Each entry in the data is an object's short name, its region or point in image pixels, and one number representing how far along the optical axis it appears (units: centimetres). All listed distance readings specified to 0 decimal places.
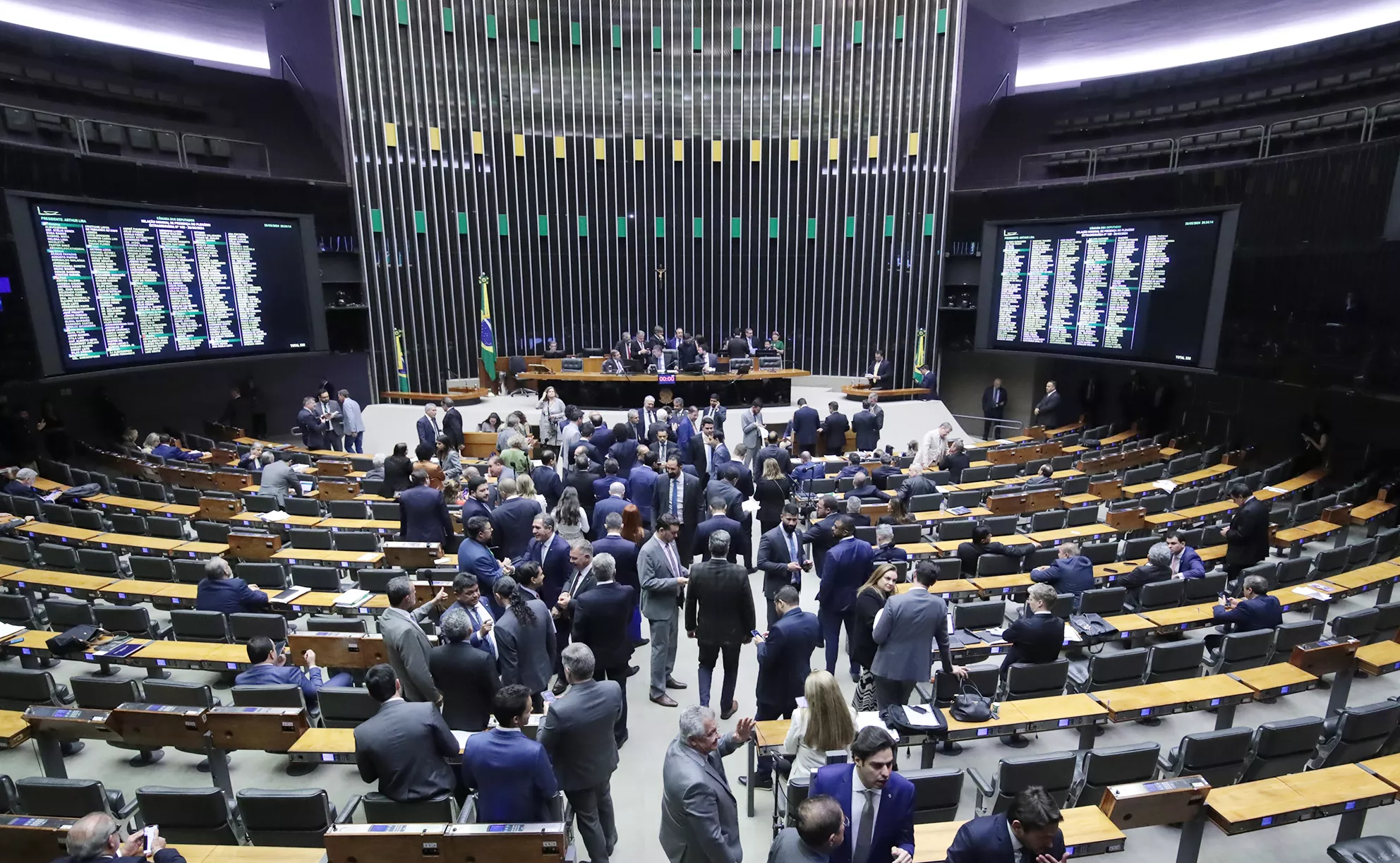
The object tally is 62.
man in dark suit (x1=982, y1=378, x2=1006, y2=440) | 1458
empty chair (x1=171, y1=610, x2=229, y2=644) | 523
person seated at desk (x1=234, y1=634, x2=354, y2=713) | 442
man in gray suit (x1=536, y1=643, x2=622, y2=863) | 325
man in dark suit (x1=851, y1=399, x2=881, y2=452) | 1095
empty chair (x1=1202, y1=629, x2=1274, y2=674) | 510
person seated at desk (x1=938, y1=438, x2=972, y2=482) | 943
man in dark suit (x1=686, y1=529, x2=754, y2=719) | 453
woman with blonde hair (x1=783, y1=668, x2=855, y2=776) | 304
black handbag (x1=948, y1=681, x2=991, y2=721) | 408
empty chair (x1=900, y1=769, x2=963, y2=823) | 350
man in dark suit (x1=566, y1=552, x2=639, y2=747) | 425
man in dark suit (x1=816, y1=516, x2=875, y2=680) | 505
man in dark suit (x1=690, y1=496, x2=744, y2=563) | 526
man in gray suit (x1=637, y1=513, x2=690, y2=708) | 491
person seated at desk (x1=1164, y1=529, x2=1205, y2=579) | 620
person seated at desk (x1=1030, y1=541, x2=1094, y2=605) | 566
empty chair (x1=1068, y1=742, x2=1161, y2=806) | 376
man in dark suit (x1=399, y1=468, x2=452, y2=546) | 643
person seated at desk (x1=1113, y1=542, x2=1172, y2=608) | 594
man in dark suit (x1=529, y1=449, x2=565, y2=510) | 715
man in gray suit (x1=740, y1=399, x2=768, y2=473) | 992
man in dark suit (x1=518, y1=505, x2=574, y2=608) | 505
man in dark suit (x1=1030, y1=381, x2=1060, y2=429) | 1347
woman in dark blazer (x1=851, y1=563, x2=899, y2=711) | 446
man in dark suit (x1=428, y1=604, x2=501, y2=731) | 365
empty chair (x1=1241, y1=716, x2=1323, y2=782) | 396
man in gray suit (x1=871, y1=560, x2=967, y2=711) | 424
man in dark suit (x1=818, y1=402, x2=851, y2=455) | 1106
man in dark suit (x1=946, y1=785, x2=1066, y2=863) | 245
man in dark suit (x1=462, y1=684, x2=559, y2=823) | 303
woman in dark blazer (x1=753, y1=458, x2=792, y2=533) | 686
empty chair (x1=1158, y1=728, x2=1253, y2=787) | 388
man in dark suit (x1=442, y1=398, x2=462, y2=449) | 1053
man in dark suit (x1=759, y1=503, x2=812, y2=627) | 519
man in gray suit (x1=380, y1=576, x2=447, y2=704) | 390
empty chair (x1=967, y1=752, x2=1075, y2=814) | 364
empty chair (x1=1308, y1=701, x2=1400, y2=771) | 410
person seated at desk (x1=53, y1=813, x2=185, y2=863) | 254
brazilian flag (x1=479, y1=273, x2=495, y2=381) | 1529
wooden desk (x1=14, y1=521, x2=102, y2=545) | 733
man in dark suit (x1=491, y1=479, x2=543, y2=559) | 573
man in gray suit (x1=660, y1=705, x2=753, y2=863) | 270
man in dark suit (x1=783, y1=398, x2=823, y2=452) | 1067
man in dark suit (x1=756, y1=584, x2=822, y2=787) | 399
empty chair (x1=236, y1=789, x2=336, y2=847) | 334
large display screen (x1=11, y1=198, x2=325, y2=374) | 1000
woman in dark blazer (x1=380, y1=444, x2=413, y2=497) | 736
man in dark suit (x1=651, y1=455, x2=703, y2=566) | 658
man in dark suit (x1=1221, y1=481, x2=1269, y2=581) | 663
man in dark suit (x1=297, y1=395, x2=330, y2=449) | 1137
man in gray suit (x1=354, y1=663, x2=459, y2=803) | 318
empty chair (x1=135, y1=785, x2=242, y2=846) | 338
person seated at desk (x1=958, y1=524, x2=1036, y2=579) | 612
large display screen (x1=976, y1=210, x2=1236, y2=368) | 1095
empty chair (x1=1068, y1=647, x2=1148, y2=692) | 484
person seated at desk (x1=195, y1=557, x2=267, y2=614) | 524
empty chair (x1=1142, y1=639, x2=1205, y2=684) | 497
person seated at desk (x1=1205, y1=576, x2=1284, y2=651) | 529
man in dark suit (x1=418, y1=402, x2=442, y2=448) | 1039
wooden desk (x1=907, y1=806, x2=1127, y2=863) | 319
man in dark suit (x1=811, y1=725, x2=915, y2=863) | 270
